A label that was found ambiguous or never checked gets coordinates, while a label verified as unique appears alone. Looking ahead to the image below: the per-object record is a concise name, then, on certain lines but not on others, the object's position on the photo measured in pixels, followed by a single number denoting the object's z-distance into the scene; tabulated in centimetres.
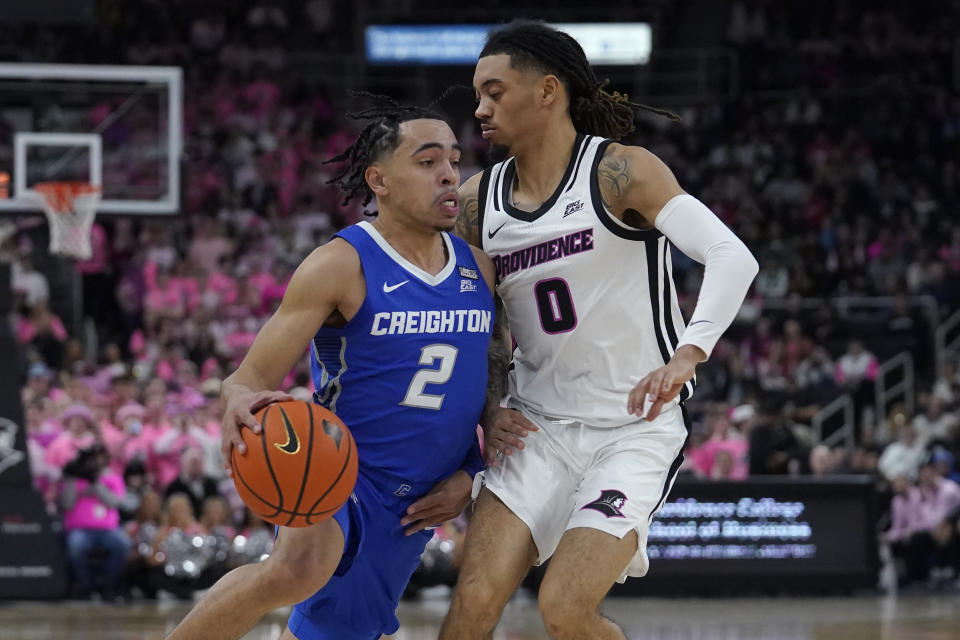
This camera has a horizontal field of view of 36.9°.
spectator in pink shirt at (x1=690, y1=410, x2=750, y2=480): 1281
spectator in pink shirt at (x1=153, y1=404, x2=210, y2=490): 1214
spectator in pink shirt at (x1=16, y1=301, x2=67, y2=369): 1426
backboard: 1222
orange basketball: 435
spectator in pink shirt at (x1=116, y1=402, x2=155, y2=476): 1205
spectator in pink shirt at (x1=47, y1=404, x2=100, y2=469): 1178
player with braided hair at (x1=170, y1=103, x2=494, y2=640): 472
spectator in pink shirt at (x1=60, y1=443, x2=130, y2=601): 1142
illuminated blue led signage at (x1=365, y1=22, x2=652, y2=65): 2097
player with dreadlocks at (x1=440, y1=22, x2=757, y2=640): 468
